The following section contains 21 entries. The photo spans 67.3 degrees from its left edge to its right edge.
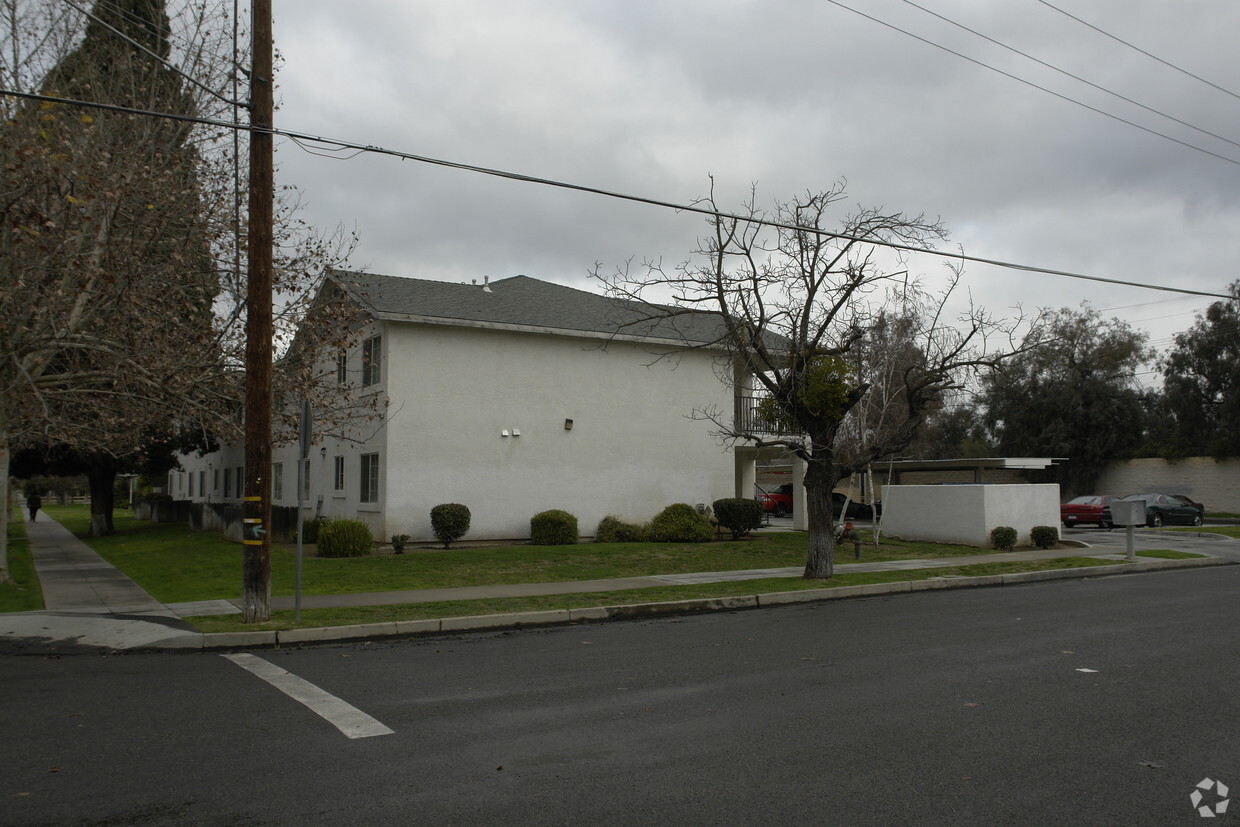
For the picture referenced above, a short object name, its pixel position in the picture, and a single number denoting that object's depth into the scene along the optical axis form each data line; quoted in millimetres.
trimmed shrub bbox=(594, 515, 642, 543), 24297
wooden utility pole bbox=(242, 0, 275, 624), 10891
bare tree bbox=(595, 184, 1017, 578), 16031
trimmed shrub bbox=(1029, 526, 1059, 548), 24141
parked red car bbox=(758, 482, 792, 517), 41344
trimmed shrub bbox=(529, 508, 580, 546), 22688
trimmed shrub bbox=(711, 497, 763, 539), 25219
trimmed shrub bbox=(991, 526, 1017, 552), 23562
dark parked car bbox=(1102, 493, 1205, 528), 35406
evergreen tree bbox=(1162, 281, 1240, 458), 45812
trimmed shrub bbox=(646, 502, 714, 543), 24141
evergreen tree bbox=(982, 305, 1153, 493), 48062
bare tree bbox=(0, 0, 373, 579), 13062
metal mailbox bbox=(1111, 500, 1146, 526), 19828
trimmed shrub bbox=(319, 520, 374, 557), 20203
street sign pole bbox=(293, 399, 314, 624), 11156
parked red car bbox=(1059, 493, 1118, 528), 34125
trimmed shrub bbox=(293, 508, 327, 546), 23036
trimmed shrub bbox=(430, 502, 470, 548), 21625
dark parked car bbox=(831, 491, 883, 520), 40656
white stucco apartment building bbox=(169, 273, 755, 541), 22281
